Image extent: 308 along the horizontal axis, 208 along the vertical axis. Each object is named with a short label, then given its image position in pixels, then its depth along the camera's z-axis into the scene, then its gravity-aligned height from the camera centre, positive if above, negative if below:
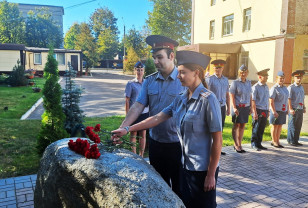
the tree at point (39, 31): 50.81 +6.23
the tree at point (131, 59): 45.43 +1.50
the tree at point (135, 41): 51.12 +4.84
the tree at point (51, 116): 6.00 -1.03
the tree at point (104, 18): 80.44 +13.89
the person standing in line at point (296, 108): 7.48 -0.92
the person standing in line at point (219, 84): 6.75 -0.31
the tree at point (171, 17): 44.03 +7.93
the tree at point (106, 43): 55.95 +5.13
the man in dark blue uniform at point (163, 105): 3.43 -0.45
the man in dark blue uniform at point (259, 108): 6.96 -0.88
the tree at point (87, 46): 46.91 +3.63
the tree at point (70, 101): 6.59 -0.77
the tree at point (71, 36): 73.56 +7.98
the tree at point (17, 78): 22.86 -0.94
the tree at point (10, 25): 47.75 +6.64
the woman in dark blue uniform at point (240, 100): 6.82 -0.68
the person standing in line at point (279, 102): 7.20 -0.75
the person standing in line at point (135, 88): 6.30 -0.42
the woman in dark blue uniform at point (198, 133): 2.59 -0.57
